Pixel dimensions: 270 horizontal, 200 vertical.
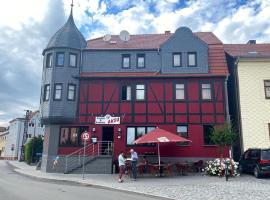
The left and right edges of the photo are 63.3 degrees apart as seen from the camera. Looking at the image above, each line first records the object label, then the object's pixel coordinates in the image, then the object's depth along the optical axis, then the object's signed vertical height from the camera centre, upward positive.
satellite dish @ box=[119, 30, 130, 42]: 21.21 +9.69
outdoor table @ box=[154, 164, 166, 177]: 14.82 -1.97
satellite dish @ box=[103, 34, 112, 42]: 21.53 +9.72
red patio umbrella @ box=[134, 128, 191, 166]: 14.42 +0.02
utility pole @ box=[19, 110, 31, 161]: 37.67 +0.68
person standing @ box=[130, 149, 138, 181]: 13.49 -1.62
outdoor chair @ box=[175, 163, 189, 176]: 15.37 -2.10
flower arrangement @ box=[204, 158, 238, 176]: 14.40 -1.92
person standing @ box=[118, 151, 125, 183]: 13.13 -1.47
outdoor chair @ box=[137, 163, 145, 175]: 14.93 -2.07
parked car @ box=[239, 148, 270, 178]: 13.21 -1.41
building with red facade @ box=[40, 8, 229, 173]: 18.10 +3.52
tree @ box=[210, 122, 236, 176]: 14.76 +0.18
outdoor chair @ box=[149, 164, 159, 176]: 15.17 -2.23
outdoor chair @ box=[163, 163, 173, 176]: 15.06 -2.28
